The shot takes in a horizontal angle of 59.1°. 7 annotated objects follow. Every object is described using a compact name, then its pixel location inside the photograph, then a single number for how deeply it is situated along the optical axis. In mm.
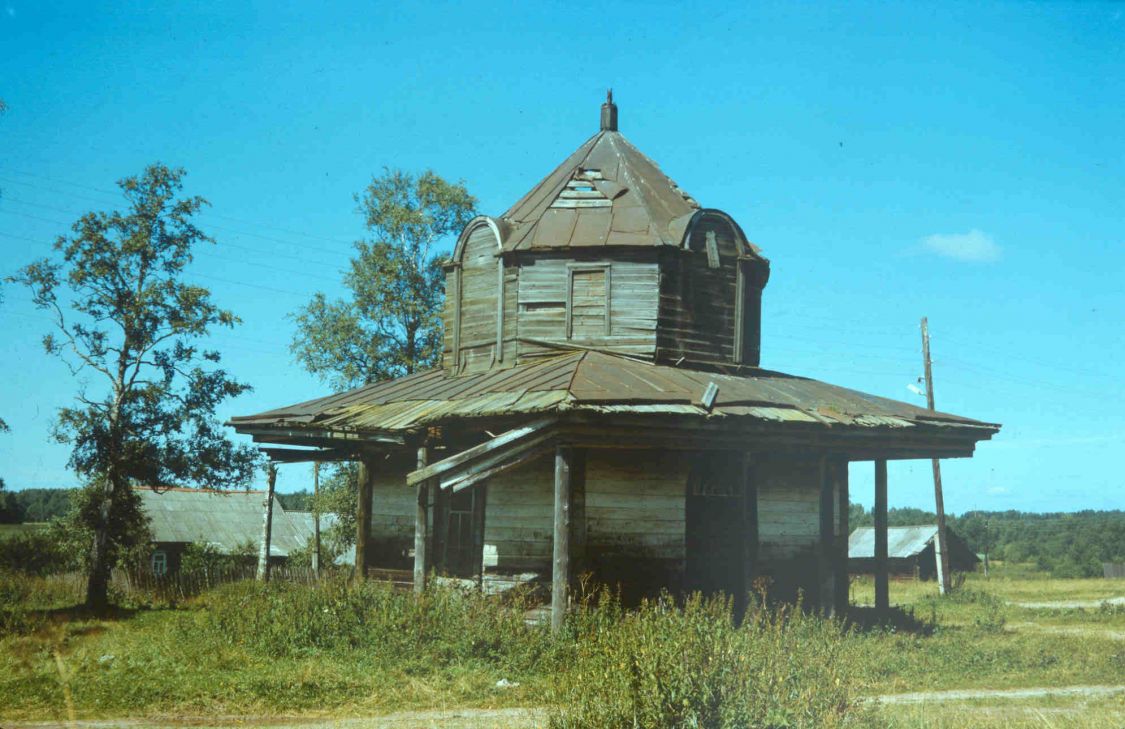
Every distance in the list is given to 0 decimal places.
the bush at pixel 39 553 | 28391
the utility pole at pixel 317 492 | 33800
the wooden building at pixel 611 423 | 14156
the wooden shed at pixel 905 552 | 48000
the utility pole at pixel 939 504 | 32438
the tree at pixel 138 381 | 23594
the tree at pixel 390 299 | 31856
